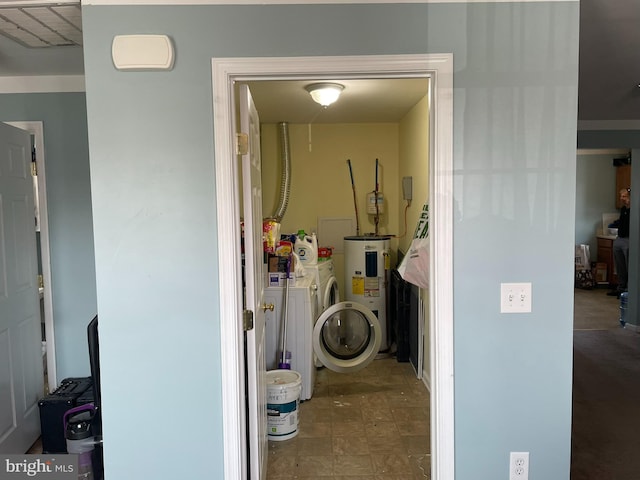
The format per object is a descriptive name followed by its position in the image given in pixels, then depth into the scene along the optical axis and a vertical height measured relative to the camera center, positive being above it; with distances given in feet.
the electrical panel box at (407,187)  14.48 +0.85
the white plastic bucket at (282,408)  9.46 -3.85
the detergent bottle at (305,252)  12.87 -0.95
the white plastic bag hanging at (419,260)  9.45 -0.93
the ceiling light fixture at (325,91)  11.07 +2.95
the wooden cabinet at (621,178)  26.03 +1.79
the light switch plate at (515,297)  6.08 -1.08
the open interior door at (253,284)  6.61 -0.97
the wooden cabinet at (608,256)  25.85 -2.48
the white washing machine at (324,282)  12.89 -1.96
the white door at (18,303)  8.83 -1.59
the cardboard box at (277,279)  11.46 -1.48
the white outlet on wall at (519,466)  6.23 -3.30
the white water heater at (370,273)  14.67 -1.78
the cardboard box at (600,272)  26.23 -3.34
